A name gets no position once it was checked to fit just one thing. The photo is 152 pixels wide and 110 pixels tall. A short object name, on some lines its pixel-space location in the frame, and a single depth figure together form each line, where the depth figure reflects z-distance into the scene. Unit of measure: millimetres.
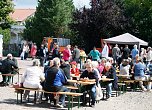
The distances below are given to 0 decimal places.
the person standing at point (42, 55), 23458
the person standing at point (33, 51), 29010
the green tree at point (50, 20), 48275
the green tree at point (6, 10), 31345
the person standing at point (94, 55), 20738
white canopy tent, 24432
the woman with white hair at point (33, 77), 10601
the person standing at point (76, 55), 21214
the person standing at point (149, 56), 20287
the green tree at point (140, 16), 34518
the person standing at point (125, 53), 22137
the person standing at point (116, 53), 22528
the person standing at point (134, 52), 21701
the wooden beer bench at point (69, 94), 10023
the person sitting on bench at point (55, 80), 10278
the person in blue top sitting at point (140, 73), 14698
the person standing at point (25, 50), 32124
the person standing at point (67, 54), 20053
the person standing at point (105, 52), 22361
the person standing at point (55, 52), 20704
